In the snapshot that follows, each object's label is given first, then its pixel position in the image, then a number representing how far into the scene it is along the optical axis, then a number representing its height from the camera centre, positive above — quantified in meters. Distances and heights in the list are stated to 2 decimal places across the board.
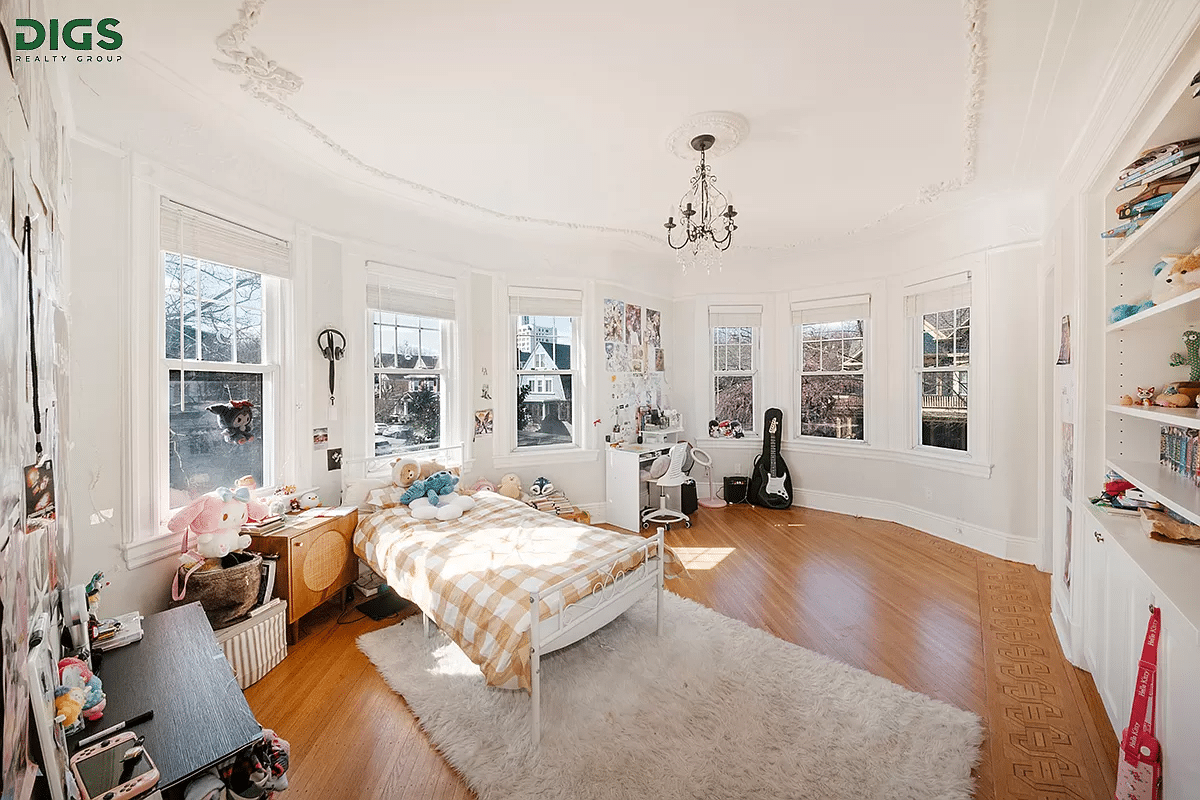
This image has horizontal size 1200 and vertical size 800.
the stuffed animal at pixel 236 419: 2.79 -0.12
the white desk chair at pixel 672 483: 4.62 -0.83
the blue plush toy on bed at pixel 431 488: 3.40 -0.64
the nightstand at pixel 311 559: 2.64 -0.94
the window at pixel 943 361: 4.28 +0.29
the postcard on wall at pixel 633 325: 5.27 +0.76
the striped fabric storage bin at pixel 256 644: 2.32 -1.22
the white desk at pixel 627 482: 4.70 -0.86
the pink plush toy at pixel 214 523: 2.42 -0.63
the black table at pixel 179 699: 1.20 -0.86
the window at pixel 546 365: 4.68 +0.30
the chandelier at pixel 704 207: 2.76 +1.39
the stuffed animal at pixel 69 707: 1.10 -0.71
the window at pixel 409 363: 3.74 +0.26
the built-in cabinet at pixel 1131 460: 1.42 -0.30
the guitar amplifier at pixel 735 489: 5.52 -1.07
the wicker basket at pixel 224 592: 2.34 -0.94
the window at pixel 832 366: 5.11 +0.29
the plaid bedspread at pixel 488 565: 2.07 -0.86
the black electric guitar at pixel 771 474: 5.37 -0.89
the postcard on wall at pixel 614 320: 5.03 +0.77
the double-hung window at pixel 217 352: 2.56 +0.26
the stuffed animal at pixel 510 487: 4.32 -0.81
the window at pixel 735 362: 5.68 +0.37
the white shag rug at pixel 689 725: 1.76 -1.37
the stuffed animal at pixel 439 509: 3.18 -0.74
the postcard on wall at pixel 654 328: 5.55 +0.76
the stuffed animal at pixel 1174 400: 1.70 -0.03
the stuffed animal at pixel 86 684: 1.25 -0.76
